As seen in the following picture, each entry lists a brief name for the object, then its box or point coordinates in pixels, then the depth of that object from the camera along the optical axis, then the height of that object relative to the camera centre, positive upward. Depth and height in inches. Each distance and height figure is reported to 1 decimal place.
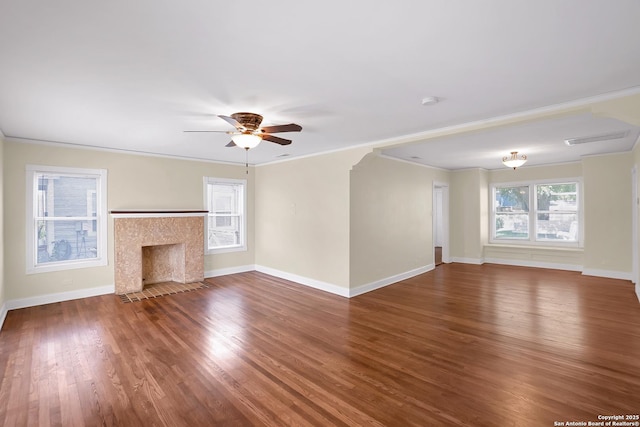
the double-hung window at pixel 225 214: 261.7 +0.7
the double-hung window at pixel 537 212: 289.4 +0.7
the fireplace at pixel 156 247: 209.6 -24.4
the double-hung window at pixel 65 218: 185.6 -1.5
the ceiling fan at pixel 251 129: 123.6 +35.5
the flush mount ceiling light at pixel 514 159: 229.6 +40.9
